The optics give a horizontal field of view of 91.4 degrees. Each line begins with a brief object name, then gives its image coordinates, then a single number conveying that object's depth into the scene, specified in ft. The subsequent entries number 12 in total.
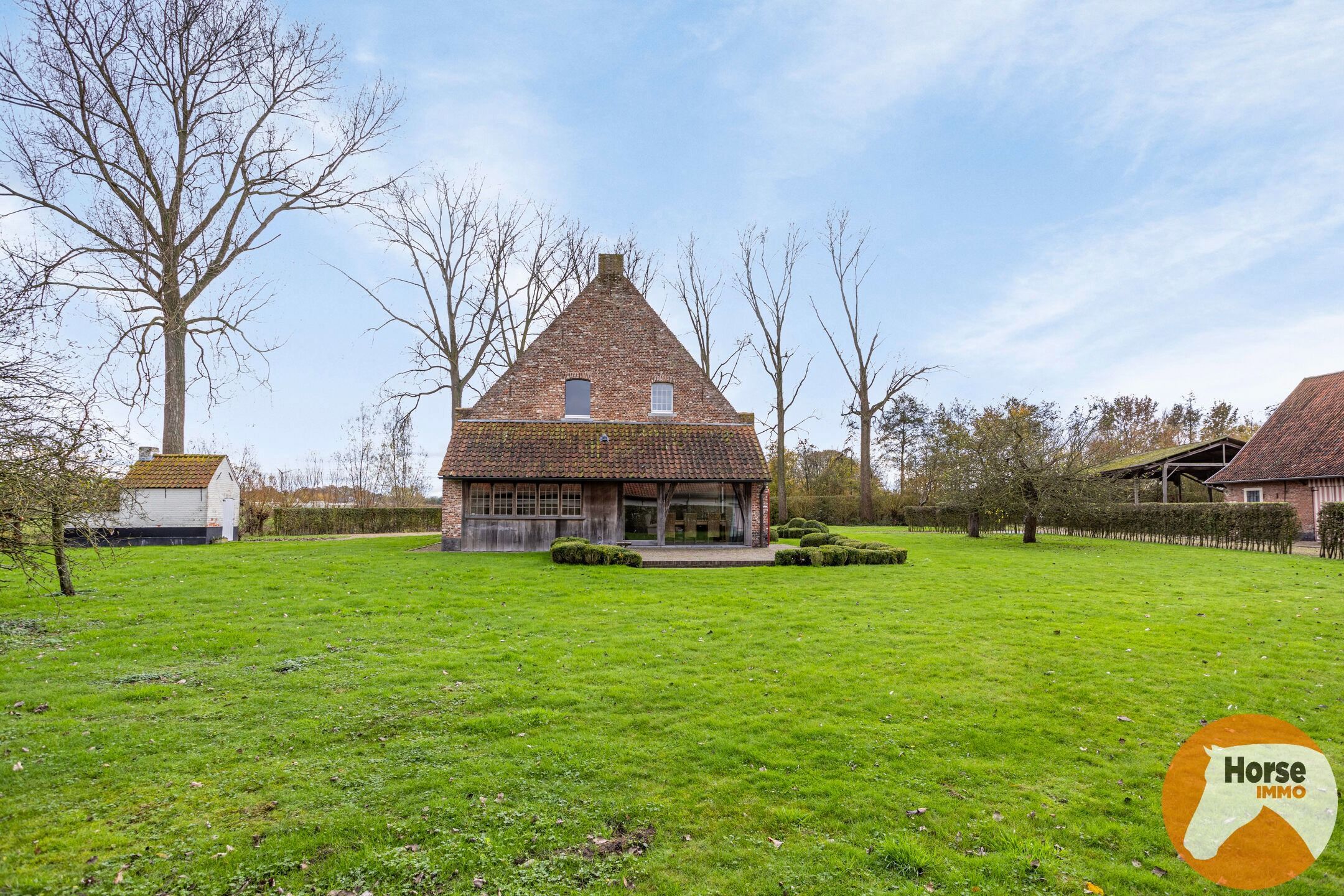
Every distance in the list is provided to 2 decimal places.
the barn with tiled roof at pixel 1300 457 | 75.15
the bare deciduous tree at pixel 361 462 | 135.44
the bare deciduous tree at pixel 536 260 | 101.50
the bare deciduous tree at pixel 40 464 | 20.03
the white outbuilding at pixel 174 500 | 70.85
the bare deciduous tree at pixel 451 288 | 94.63
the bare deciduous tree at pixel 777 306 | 118.52
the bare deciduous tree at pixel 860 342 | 116.98
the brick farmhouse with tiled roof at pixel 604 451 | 63.57
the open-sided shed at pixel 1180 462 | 92.79
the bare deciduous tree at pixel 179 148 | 62.64
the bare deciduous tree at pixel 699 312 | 122.42
